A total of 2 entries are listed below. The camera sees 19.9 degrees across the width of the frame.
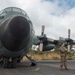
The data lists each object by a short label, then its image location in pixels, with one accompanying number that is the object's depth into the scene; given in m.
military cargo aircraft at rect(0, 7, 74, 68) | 10.40
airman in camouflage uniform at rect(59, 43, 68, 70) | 13.68
